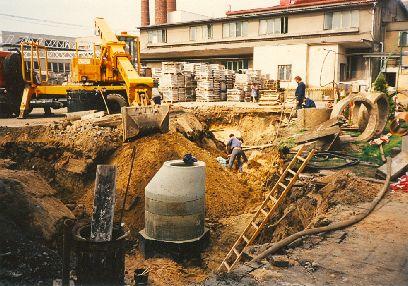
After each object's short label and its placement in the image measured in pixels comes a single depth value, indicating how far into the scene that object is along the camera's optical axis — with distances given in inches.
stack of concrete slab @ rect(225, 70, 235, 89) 989.4
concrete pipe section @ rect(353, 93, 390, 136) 506.0
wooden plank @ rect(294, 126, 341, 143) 444.8
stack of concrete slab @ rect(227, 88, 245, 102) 953.5
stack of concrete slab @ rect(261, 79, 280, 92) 1016.2
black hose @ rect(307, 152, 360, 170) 399.2
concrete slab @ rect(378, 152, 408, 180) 354.2
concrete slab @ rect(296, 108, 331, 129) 517.3
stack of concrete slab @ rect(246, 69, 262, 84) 979.9
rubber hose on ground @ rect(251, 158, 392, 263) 215.6
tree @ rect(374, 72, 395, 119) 645.9
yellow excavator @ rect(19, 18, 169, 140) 553.3
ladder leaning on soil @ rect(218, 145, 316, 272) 292.5
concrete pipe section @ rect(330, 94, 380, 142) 490.3
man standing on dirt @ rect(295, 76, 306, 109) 621.5
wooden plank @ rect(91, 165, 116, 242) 214.8
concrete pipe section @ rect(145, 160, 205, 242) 337.4
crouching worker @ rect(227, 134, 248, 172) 547.9
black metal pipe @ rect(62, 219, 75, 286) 204.1
